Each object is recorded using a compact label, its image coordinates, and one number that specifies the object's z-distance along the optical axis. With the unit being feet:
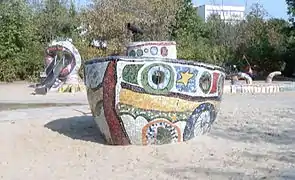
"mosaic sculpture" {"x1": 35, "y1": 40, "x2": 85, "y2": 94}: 48.19
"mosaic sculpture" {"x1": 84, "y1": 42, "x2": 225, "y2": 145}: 18.33
